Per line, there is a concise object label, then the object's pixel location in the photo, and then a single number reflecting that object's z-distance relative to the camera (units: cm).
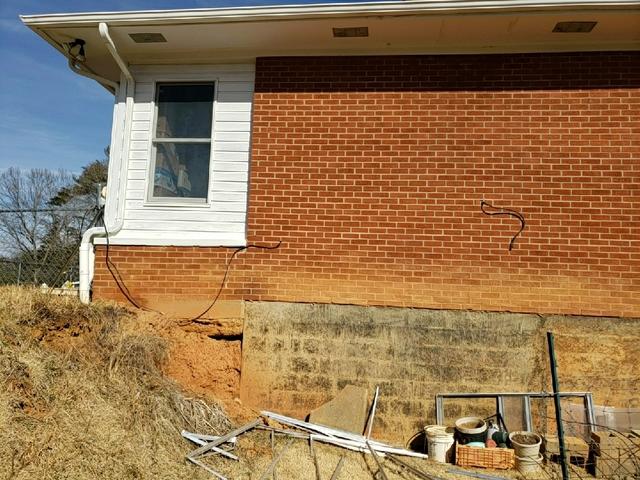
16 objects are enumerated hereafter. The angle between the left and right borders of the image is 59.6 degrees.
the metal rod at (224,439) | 500
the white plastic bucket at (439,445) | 557
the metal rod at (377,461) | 494
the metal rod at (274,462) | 489
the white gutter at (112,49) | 622
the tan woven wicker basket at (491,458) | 538
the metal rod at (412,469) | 502
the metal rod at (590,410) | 564
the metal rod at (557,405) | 443
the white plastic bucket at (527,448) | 533
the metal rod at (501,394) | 575
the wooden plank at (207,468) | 475
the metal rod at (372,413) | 588
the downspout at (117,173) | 652
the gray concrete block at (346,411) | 586
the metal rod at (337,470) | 498
